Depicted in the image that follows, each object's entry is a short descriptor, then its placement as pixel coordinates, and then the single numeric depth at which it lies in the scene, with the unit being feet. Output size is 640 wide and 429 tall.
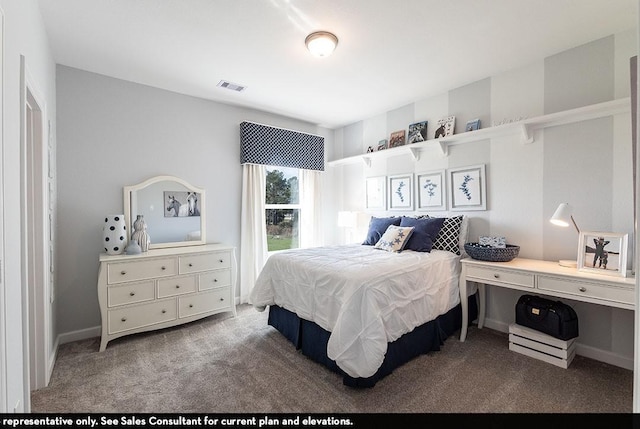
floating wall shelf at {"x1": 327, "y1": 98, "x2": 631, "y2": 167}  7.23
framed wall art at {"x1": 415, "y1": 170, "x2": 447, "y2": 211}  11.10
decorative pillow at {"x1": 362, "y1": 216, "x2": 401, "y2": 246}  11.36
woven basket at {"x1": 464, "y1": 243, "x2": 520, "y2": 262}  8.16
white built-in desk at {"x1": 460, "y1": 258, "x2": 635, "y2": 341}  6.20
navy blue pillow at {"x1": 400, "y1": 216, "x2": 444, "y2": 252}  9.55
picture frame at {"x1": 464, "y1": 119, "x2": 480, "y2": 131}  10.02
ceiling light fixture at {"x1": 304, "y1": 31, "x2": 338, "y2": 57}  7.14
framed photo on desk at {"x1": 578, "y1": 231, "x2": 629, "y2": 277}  6.55
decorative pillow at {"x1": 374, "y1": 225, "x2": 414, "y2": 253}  9.65
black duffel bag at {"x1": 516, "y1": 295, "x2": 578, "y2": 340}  7.20
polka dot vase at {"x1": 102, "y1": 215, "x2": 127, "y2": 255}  8.98
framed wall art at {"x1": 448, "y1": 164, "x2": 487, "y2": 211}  10.01
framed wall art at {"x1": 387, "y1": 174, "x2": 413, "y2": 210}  12.21
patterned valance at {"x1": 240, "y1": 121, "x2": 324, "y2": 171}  12.28
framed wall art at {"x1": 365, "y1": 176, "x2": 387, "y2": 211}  13.26
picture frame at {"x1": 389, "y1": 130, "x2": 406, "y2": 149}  12.46
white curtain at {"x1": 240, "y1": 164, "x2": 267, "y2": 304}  12.44
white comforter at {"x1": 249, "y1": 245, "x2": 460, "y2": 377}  6.09
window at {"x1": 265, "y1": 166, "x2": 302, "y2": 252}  13.62
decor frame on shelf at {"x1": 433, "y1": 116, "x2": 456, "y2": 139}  10.71
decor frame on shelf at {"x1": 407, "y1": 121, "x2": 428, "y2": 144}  11.61
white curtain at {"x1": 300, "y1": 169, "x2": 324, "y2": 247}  14.74
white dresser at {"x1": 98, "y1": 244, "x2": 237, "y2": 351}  8.24
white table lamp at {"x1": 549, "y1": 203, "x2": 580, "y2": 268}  7.39
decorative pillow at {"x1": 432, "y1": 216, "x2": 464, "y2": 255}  9.80
